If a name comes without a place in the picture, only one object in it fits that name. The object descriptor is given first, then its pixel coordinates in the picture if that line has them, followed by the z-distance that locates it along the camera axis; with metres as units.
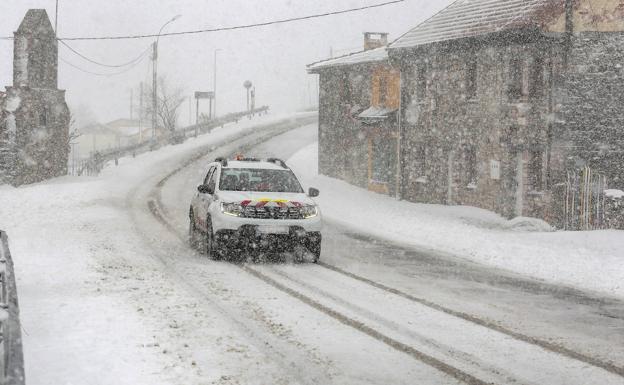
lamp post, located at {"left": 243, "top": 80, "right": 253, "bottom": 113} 76.81
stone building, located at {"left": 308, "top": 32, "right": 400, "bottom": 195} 35.09
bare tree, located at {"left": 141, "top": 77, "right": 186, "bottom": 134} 68.91
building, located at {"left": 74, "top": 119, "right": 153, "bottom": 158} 133.00
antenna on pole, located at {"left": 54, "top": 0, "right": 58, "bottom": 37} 40.12
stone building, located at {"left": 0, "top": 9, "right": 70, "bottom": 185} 36.75
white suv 13.49
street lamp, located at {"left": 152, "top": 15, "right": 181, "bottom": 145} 45.62
